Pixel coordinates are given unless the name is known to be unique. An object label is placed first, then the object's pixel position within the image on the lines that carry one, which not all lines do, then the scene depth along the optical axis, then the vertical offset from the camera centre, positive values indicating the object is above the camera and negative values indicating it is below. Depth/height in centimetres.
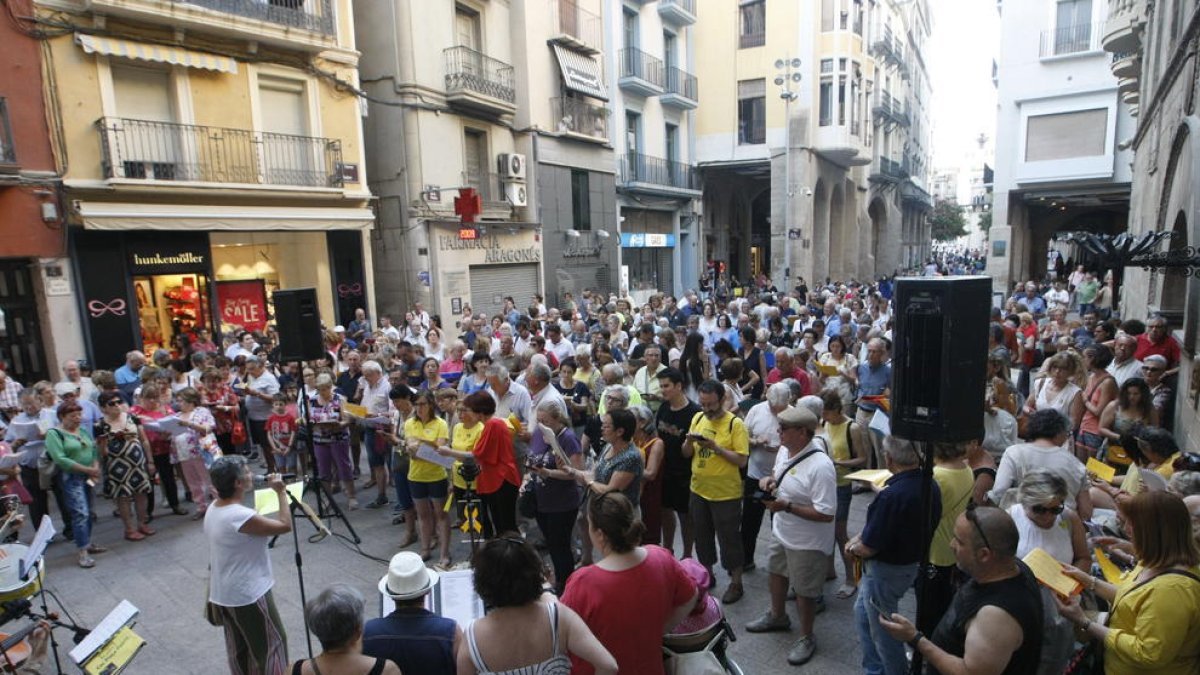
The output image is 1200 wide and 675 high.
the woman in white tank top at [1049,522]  311 -145
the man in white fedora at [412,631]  254 -149
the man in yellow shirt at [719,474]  466 -165
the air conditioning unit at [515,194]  1897 +183
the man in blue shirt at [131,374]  866 -143
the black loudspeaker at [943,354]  304 -54
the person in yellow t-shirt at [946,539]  369 -170
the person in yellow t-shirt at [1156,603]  242 -141
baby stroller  289 -177
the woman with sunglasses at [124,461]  639 -192
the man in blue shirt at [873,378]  659 -140
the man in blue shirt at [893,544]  342 -160
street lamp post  2628 +551
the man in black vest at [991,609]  233 -136
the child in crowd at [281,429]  750 -191
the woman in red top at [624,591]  264 -140
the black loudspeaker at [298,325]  652 -63
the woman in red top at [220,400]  802 -168
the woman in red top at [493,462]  510 -163
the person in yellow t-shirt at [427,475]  573 -193
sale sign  1417 -89
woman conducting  368 -177
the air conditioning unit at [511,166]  1877 +261
